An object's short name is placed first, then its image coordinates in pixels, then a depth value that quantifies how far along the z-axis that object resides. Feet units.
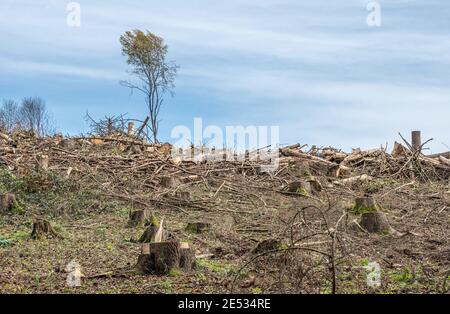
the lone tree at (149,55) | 96.85
